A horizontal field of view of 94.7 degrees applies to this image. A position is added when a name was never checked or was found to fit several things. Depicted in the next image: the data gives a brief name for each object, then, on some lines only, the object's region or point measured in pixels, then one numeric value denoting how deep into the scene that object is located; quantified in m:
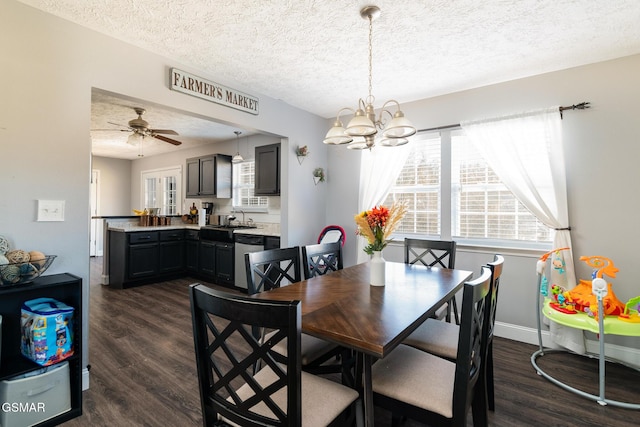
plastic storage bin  1.62
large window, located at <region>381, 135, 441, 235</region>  3.47
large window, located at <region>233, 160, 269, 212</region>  5.31
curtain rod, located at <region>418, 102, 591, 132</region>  2.62
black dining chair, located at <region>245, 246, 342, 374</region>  1.69
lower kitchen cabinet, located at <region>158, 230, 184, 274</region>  5.04
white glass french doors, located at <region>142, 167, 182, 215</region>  6.76
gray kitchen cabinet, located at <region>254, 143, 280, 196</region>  4.37
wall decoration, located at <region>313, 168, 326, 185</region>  4.11
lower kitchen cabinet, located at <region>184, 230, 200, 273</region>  5.21
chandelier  1.78
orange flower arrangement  1.85
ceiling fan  3.78
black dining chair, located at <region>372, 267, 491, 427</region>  1.17
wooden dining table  1.18
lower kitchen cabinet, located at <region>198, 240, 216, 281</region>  4.90
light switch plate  1.94
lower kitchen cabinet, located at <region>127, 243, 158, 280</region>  4.57
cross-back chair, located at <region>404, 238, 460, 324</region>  2.51
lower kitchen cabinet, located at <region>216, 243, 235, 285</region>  4.62
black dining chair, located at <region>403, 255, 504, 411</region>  1.51
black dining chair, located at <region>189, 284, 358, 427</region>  0.90
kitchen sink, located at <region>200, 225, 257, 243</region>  4.68
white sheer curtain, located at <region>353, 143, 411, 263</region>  3.61
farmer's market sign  2.59
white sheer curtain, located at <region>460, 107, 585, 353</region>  2.68
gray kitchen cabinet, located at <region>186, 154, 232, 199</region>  5.43
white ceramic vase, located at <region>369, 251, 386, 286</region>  1.93
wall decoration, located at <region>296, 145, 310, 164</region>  3.82
